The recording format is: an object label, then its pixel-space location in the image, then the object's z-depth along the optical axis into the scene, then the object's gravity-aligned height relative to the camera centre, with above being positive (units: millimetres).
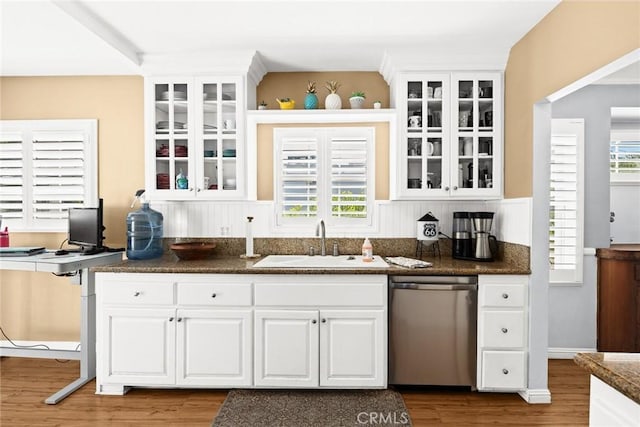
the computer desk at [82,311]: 2770 -773
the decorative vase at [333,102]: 3117 +861
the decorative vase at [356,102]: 3127 +868
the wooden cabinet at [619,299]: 3119 -718
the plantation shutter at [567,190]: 3322 +177
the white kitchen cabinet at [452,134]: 2996 +586
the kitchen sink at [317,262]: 2789 -405
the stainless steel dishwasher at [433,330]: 2684 -830
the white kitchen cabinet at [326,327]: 2682 -817
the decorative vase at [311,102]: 3139 +871
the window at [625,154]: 3848 +563
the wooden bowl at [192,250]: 3055 -330
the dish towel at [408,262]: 2741 -386
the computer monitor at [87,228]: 3135 -168
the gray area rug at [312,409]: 2402 -1306
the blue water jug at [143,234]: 3158 -212
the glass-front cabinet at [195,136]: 3064 +574
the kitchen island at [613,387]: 953 -448
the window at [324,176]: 3367 +289
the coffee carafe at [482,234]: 2984 -183
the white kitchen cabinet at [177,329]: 2689 -836
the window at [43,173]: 3426 +306
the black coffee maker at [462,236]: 3064 -207
